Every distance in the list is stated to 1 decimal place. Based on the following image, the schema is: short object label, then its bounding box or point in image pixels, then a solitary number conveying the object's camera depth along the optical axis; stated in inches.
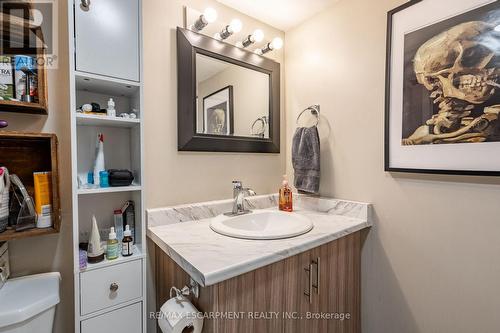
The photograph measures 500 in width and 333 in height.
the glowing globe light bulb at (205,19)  48.0
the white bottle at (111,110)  37.7
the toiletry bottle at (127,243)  38.4
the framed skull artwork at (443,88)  35.0
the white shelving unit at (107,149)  34.1
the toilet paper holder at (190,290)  31.4
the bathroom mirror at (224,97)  49.2
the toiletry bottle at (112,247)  37.1
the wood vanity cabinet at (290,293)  30.3
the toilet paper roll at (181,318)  29.8
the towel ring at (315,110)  58.7
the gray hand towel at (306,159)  55.2
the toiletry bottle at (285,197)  58.8
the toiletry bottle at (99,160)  38.3
